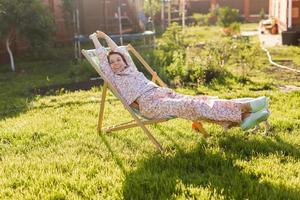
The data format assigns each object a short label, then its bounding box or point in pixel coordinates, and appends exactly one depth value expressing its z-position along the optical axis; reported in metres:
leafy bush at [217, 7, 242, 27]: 19.03
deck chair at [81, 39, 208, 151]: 4.89
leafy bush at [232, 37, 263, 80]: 9.57
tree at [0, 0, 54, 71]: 11.18
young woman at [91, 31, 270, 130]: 4.66
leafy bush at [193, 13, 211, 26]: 23.88
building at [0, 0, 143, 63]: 16.23
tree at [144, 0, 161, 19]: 20.73
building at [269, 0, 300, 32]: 15.18
